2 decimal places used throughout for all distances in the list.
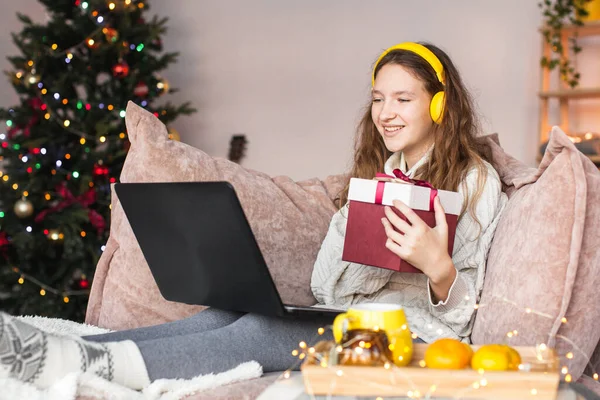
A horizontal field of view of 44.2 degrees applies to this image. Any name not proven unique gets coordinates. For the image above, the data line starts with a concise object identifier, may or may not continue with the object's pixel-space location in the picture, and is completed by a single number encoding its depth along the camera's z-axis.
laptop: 1.22
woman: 1.19
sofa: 1.37
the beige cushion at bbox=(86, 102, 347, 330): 1.85
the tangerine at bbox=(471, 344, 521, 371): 0.96
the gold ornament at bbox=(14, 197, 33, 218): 3.28
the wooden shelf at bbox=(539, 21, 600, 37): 3.59
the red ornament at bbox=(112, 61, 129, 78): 3.48
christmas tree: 3.35
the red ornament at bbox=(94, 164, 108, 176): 3.40
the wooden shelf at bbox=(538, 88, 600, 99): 3.55
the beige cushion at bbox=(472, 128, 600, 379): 1.37
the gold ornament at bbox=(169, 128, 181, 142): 3.57
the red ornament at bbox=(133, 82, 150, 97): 3.54
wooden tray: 0.93
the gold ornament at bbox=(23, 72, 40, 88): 3.33
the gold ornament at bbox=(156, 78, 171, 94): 3.61
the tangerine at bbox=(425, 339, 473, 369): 0.97
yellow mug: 1.04
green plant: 3.52
